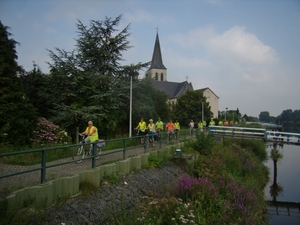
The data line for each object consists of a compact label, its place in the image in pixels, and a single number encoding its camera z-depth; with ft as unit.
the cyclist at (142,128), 45.31
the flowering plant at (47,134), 47.11
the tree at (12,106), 40.19
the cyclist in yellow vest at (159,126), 53.78
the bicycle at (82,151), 26.31
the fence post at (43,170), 19.15
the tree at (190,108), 159.22
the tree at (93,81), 62.28
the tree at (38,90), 67.67
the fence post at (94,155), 25.61
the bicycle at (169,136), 51.14
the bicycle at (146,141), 39.38
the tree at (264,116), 547.12
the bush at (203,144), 53.06
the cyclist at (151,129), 46.73
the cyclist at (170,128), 54.00
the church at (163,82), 265.34
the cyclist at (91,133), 31.73
